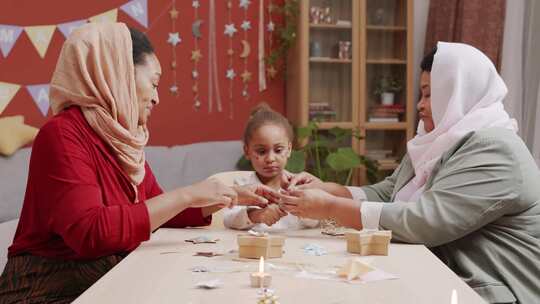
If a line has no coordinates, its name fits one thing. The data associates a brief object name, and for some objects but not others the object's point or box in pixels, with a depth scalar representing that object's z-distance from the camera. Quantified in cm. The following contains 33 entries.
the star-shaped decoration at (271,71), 506
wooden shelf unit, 490
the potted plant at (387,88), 501
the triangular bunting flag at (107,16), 471
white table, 125
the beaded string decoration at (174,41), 487
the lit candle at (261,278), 130
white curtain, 417
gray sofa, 398
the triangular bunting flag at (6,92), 452
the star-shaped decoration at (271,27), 502
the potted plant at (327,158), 458
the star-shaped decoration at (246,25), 500
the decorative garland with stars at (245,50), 500
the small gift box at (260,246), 158
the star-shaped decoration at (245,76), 503
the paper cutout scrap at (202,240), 185
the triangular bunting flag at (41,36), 458
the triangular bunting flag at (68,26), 463
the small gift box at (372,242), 165
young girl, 217
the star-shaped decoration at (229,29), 497
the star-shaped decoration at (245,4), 499
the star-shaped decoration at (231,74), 500
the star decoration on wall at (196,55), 492
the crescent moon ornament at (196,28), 492
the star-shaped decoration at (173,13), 485
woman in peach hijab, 168
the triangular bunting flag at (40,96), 459
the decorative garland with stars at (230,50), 498
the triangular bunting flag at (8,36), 451
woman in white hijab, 182
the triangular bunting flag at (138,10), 478
